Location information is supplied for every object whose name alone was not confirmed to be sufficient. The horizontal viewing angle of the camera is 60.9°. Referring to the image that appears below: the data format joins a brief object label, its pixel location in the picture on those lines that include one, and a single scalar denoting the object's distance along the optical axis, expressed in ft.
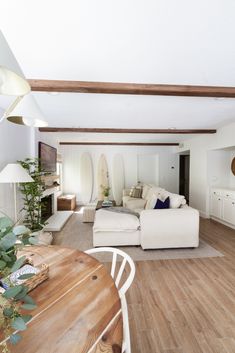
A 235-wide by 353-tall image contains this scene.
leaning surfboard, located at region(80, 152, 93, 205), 23.59
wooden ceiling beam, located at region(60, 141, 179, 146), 22.17
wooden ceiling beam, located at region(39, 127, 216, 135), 15.11
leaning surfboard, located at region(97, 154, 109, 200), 24.00
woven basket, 3.54
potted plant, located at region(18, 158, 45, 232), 10.87
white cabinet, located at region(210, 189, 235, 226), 14.61
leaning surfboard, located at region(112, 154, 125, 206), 24.12
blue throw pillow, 11.81
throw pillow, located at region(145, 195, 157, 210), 12.38
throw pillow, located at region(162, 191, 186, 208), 11.92
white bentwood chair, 3.59
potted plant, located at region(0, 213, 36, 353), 2.19
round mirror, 16.30
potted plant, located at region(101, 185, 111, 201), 19.94
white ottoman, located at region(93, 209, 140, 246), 11.16
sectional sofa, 10.89
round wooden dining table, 2.46
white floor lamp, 8.34
